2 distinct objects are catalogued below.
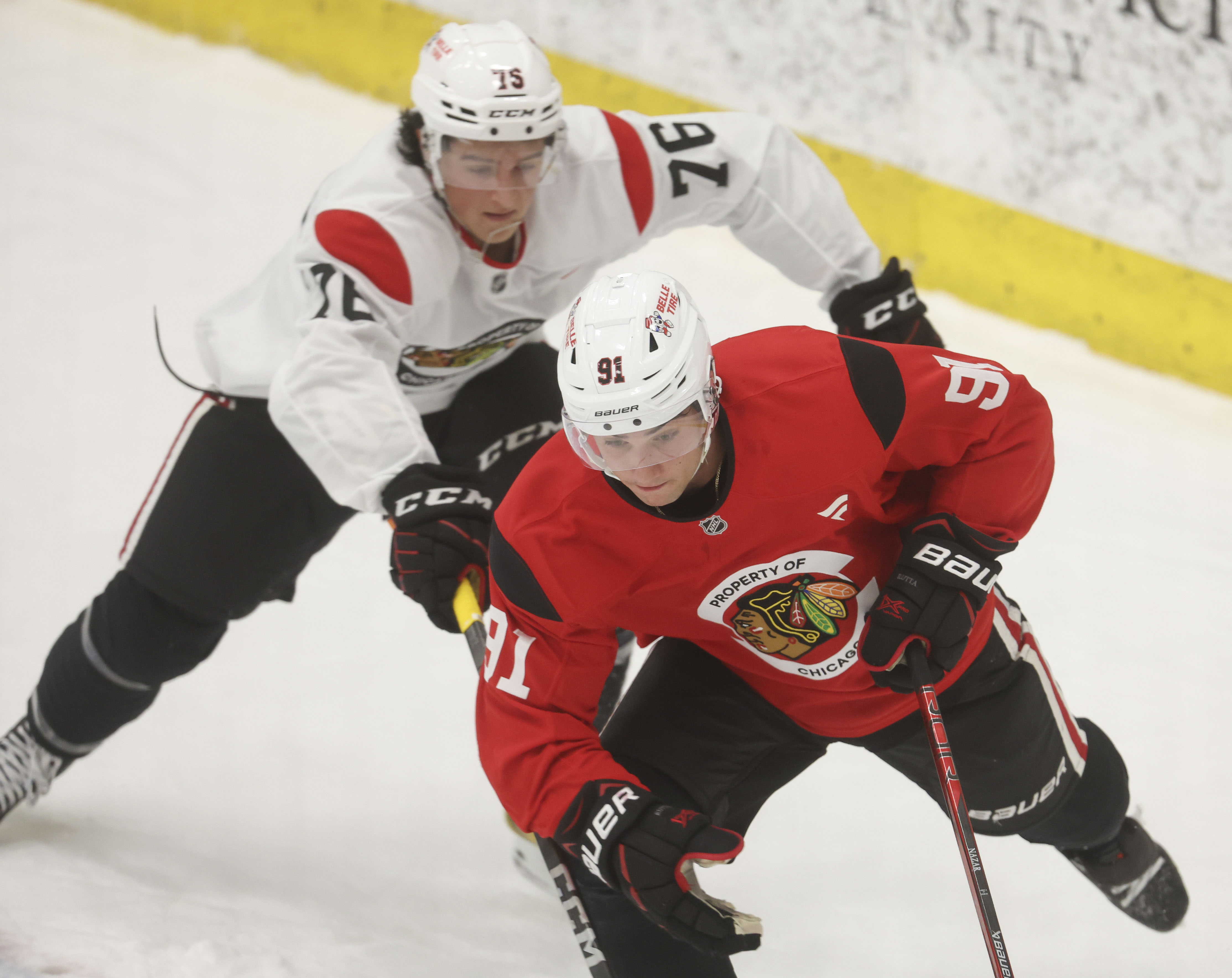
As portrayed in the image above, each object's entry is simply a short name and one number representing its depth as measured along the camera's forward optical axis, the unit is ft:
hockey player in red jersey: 58.77
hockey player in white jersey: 60.27
